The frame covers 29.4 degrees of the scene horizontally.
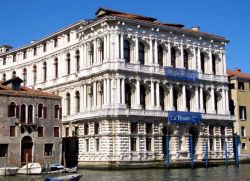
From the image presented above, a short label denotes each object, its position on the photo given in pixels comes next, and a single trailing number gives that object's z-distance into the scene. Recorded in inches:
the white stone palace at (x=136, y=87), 1697.8
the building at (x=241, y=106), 2151.8
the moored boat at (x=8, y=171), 1387.8
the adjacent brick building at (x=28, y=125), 1455.5
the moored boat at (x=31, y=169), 1394.3
